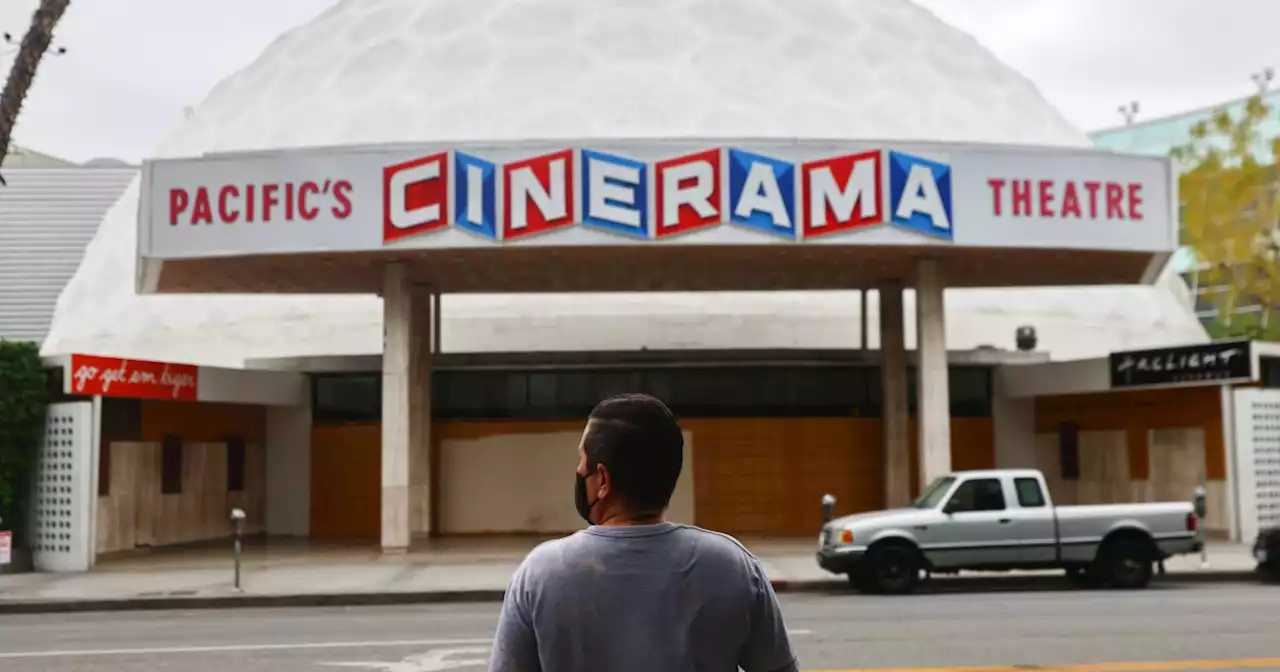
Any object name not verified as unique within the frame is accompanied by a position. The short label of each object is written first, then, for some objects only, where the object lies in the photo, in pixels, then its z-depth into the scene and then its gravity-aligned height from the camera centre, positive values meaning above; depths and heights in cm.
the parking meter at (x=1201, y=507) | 1983 -127
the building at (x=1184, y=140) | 5866 +1587
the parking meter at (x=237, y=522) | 1830 -122
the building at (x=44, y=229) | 4678 +710
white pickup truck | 1758 -150
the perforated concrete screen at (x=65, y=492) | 2220 -97
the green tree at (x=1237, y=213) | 4372 +645
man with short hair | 308 -36
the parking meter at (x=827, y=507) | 2012 -123
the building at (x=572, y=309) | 2244 +256
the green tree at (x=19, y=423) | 2180 +13
